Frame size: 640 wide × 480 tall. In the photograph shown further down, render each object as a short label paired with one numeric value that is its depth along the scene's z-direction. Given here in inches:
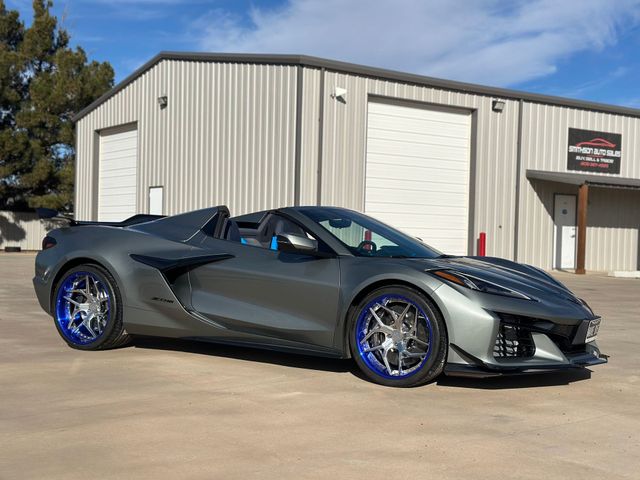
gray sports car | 171.9
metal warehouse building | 684.7
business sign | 876.0
